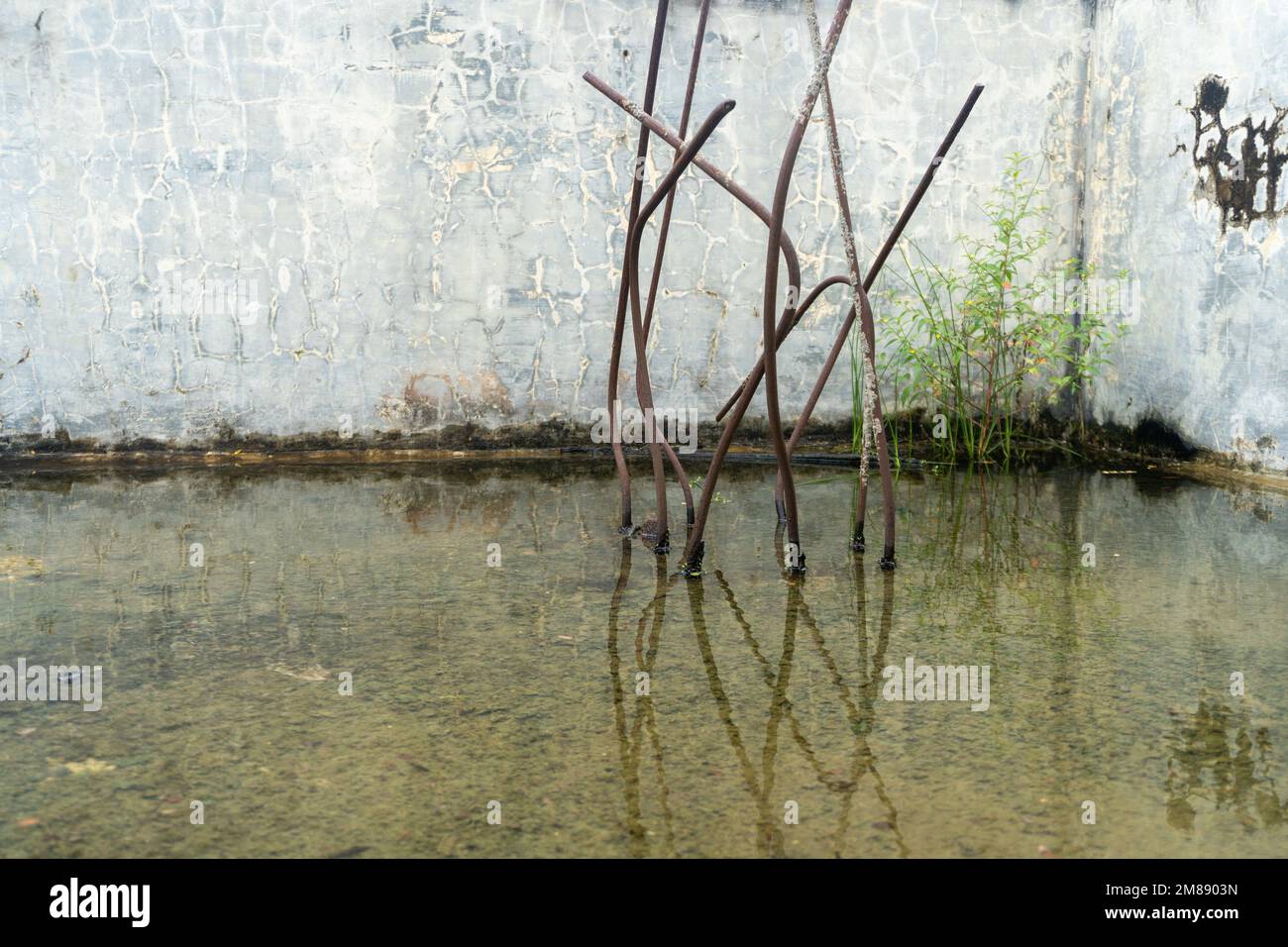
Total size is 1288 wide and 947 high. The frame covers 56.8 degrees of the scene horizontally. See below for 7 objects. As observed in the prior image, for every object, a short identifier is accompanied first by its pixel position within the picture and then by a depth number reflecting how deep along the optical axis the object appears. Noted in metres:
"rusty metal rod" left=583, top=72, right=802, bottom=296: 2.71
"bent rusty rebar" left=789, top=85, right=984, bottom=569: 2.93
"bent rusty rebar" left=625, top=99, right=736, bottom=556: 2.83
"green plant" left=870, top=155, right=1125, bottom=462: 4.81
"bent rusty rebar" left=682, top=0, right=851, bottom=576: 2.55
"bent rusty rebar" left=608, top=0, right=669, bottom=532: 2.98
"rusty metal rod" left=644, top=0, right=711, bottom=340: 3.09
